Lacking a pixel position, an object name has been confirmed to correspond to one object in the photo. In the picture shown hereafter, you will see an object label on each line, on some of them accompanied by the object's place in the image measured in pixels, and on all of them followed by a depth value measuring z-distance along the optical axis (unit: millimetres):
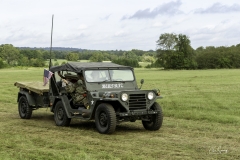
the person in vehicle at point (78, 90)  12133
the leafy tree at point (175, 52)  97625
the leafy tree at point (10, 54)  137500
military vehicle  11008
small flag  13331
